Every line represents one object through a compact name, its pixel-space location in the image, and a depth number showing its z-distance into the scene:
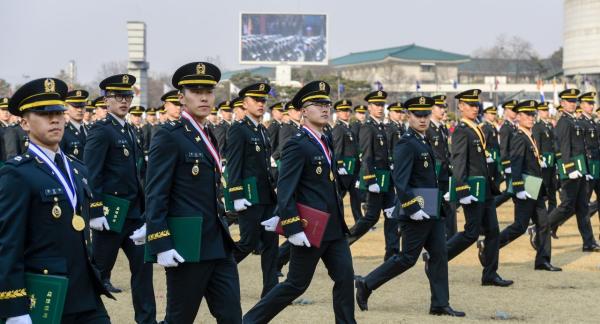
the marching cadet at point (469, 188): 10.48
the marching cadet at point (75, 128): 11.46
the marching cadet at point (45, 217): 4.81
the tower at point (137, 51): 72.81
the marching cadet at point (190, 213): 5.99
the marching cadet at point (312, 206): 7.39
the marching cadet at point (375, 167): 12.85
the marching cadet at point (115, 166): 8.34
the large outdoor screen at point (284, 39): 85.25
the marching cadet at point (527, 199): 11.78
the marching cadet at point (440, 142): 11.70
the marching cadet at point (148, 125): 21.95
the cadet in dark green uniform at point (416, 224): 9.01
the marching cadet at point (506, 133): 14.49
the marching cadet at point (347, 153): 16.77
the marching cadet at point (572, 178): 13.62
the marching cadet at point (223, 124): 19.06
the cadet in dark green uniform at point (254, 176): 9.52
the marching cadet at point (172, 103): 14.18
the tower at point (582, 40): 87.88
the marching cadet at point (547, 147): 15.04
